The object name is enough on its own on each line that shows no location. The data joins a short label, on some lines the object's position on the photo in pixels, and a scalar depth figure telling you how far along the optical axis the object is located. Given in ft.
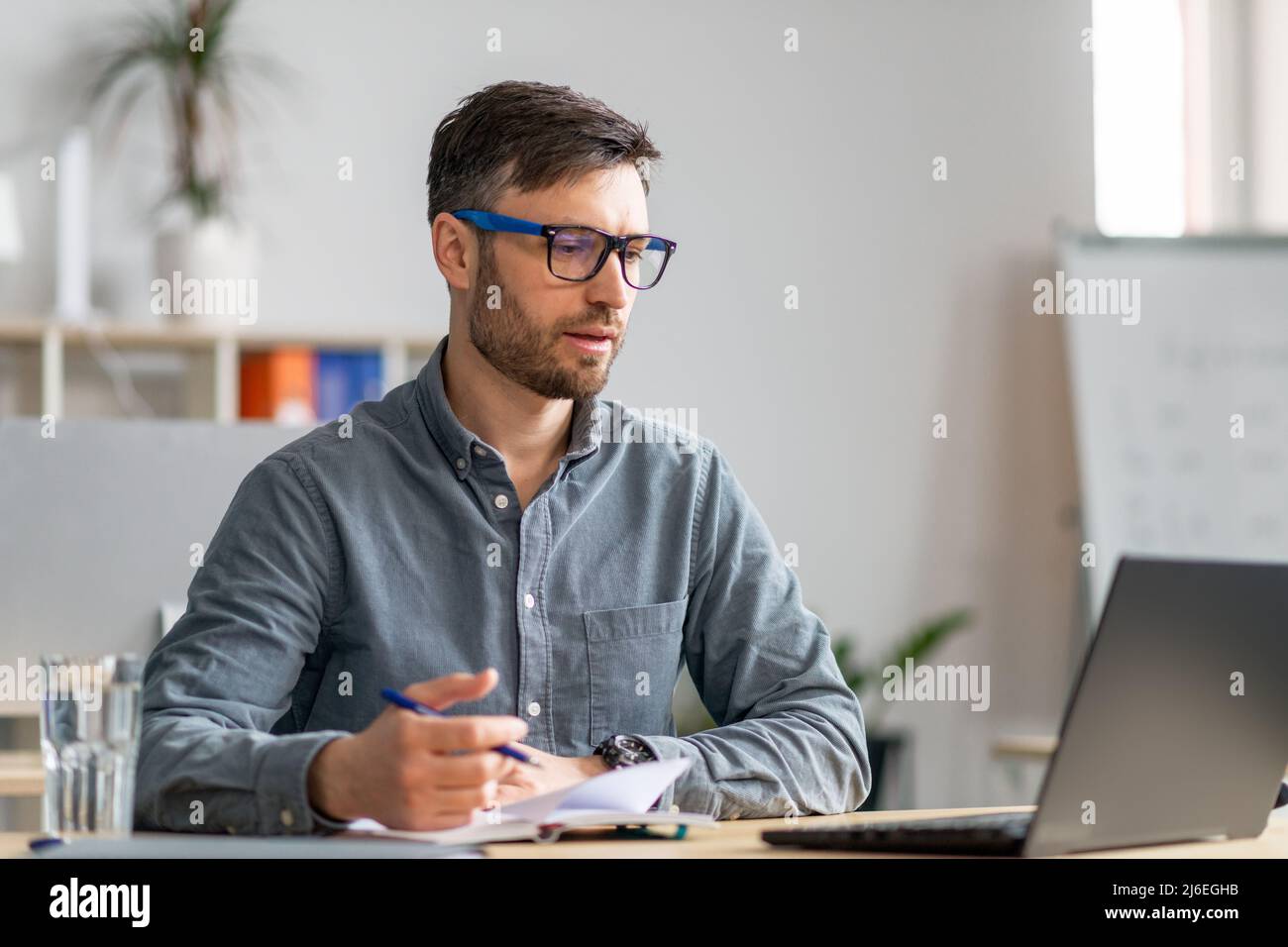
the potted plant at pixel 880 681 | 11.98
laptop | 2.96
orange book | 10.91
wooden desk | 3.16
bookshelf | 10.81
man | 4.65
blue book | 11.07
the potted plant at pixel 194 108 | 11.12
